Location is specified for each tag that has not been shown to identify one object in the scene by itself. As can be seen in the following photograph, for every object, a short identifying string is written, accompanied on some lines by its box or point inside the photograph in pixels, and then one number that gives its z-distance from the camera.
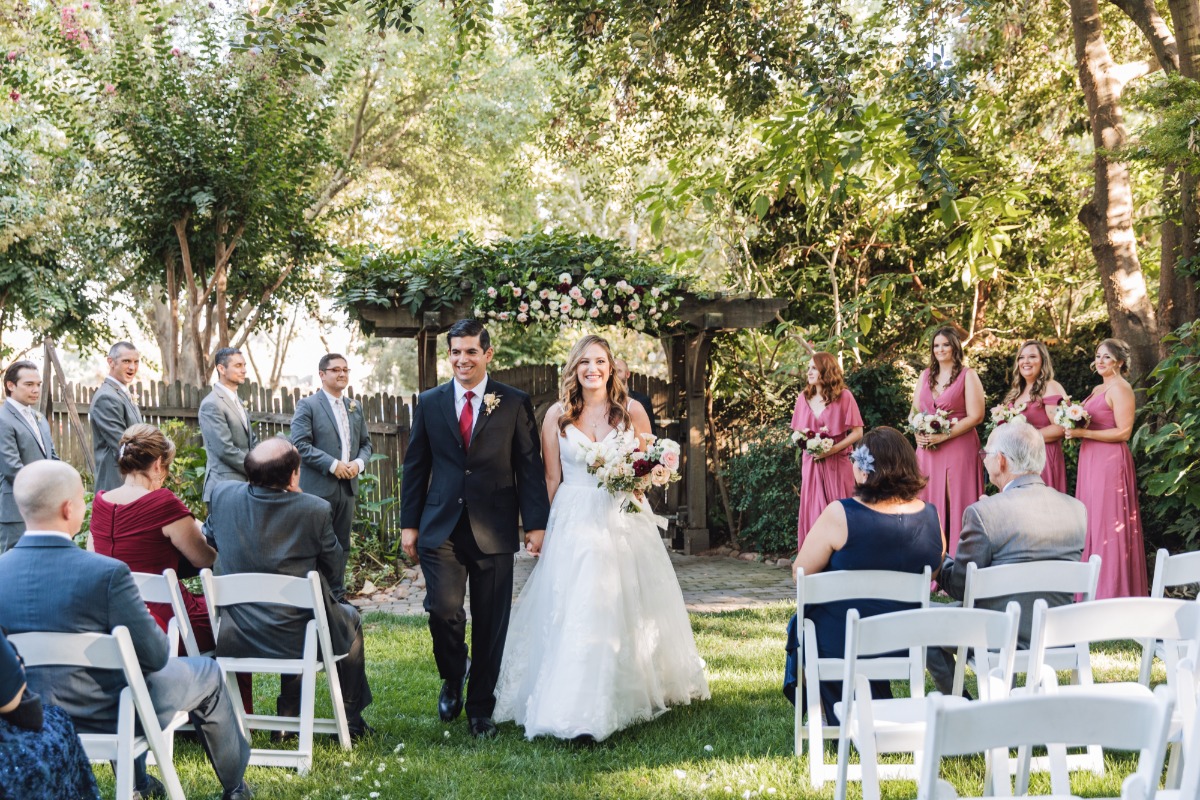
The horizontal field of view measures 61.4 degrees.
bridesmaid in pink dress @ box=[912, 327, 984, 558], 7.85
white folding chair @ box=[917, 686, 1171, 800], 2.08
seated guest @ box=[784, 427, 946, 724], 4.22
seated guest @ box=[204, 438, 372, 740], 4.39
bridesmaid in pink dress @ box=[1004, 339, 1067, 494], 7.62
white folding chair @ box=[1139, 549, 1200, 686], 4.03
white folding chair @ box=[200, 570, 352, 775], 4.17
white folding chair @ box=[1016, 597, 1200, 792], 3.10
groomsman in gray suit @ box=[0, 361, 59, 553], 6.62
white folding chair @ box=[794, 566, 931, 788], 3.91
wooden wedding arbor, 10.06
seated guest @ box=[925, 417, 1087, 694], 4.24
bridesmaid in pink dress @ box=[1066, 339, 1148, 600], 7.14
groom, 4.93
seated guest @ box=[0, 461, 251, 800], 3.24
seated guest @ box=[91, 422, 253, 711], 4.42
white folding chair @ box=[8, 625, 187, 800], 3.12
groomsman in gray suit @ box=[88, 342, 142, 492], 7.20
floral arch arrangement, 9.38
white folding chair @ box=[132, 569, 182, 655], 4.13
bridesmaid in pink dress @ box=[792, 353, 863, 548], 8.13
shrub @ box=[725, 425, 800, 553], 10.68
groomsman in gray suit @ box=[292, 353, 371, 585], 7.12
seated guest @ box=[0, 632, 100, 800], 2.70
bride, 4.58
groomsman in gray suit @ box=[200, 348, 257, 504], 7.32
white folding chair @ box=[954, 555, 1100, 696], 3.85
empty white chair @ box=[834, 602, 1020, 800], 3.14
